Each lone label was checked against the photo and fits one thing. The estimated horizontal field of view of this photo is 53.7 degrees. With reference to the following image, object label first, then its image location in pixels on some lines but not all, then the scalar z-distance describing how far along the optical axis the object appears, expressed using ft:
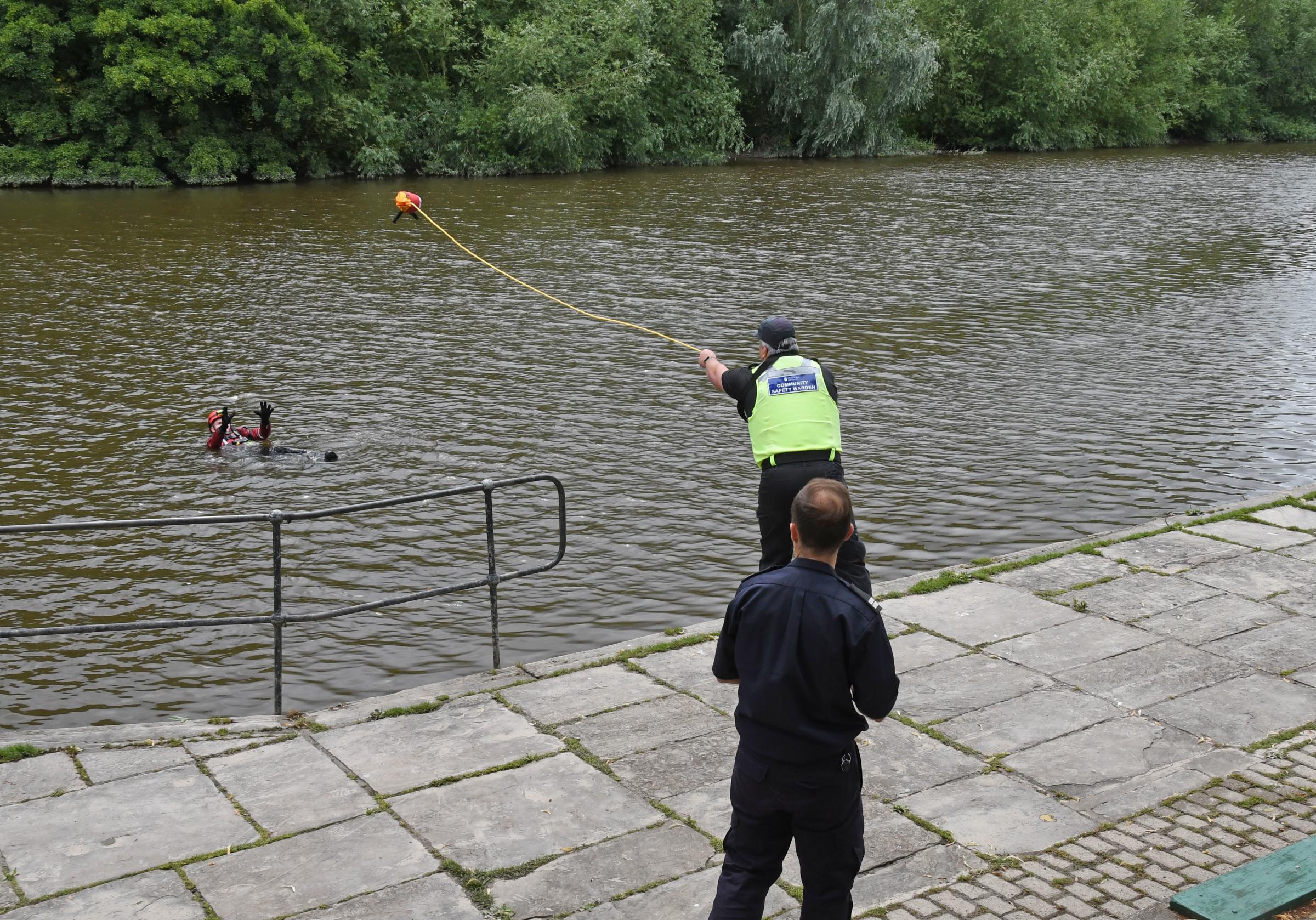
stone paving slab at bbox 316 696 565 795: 21.09
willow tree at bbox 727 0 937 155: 161.68
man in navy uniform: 13.96
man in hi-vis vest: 23.93
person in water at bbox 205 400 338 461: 42.98
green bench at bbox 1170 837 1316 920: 16.40
